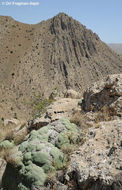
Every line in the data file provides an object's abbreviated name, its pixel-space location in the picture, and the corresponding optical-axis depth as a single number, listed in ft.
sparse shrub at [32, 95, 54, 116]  32.13
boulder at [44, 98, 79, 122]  23.00
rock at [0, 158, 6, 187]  16.67
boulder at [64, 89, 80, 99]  35.96
